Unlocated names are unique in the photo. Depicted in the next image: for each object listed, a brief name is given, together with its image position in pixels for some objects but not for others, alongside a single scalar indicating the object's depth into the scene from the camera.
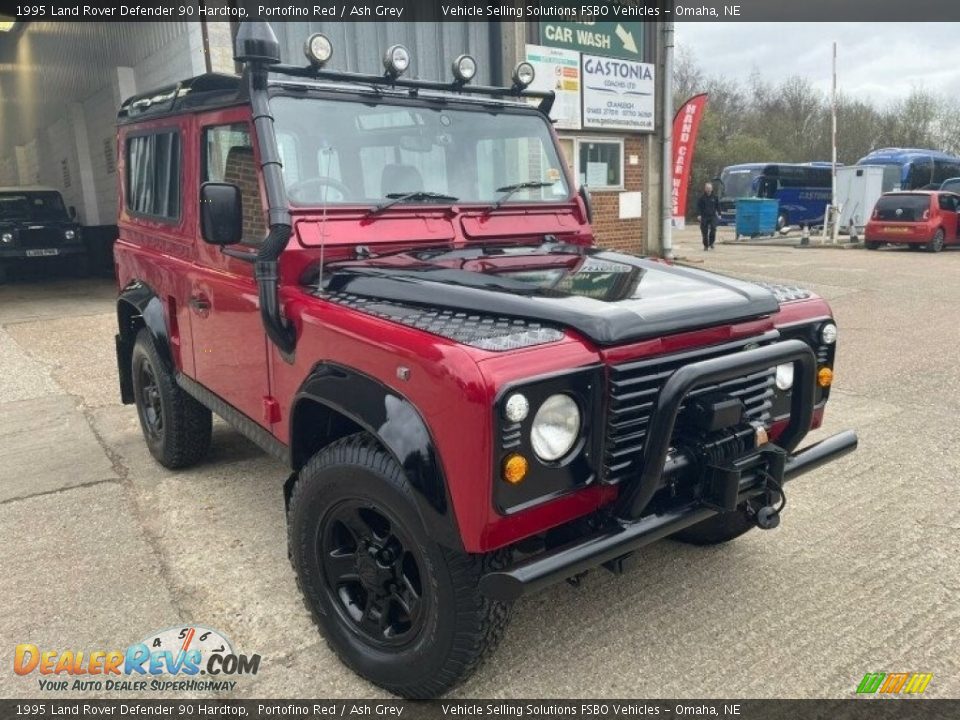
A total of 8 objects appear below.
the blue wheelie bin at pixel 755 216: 23.17
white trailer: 22.17
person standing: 19.33
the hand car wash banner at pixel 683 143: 15.60
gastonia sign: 12.23
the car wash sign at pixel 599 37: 11.70
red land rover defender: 2.12
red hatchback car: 17.69
